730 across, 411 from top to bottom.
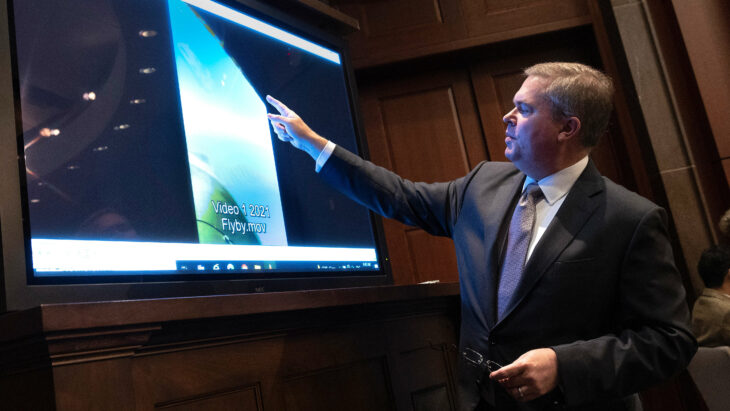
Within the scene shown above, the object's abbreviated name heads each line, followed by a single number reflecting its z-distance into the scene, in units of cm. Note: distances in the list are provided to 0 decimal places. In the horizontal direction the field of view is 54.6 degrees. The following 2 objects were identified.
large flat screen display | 150
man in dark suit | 177
